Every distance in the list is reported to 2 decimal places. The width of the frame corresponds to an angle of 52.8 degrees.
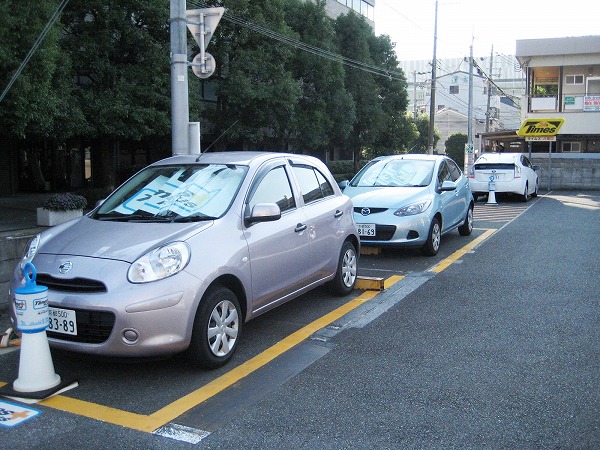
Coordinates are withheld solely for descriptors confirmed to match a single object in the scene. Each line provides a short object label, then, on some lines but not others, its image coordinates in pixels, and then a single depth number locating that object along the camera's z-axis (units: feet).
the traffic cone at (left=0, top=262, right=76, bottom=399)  12.80
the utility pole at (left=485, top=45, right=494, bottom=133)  154.68
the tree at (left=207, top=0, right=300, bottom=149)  64.08
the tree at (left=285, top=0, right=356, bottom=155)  78.64
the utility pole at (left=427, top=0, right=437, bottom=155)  106.83
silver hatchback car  13.33
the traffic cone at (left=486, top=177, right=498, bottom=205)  60.49
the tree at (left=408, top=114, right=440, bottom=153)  155.74
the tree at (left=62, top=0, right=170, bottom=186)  49.93
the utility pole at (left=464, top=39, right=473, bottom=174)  93.97
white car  60.85
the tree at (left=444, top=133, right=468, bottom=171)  165.17
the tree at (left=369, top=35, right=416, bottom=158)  109.40
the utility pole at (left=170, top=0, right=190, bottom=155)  25.34
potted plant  39.37
